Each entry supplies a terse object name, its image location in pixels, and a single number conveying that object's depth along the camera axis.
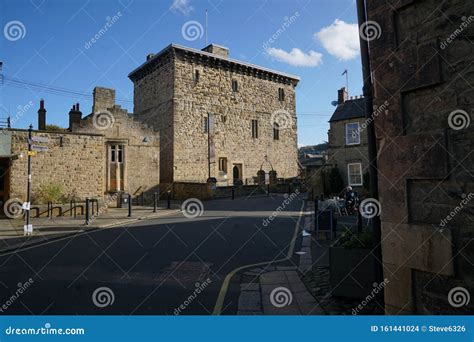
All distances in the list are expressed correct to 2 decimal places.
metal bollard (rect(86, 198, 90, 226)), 12.96
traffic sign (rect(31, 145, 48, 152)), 11.87
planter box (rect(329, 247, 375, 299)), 4.30
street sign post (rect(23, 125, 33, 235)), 10.71
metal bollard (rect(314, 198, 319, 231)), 9.64
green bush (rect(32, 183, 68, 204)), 16.72
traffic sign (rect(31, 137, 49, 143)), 11.73
